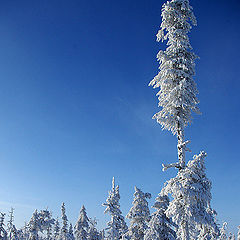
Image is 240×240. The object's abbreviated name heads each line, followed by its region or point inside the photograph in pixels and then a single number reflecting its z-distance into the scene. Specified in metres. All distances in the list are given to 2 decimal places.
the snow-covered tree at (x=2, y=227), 47.81
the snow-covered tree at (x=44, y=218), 48.22
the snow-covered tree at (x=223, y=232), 50.43
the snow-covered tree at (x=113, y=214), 38.69
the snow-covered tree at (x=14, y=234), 57.19
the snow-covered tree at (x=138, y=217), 28.64
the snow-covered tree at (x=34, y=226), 46.62
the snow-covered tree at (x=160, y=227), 24.34
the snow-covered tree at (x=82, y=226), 52.50
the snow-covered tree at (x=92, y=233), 59.03
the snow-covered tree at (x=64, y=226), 58.15
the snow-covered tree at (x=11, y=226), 57.36
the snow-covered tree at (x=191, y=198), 14.51
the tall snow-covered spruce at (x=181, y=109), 14.65
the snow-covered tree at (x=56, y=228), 84.78
